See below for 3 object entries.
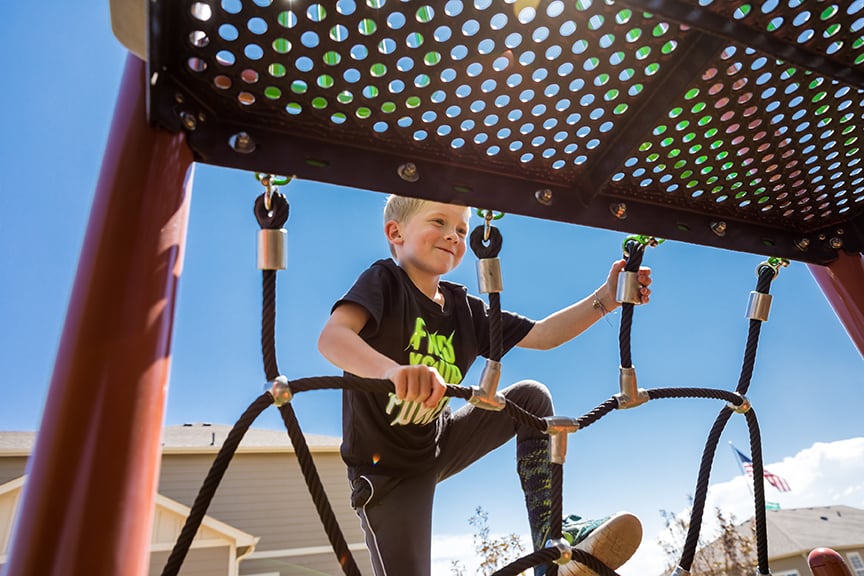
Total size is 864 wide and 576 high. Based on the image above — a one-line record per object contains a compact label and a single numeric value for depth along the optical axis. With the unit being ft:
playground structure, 1.82
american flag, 33.52
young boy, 4.13
